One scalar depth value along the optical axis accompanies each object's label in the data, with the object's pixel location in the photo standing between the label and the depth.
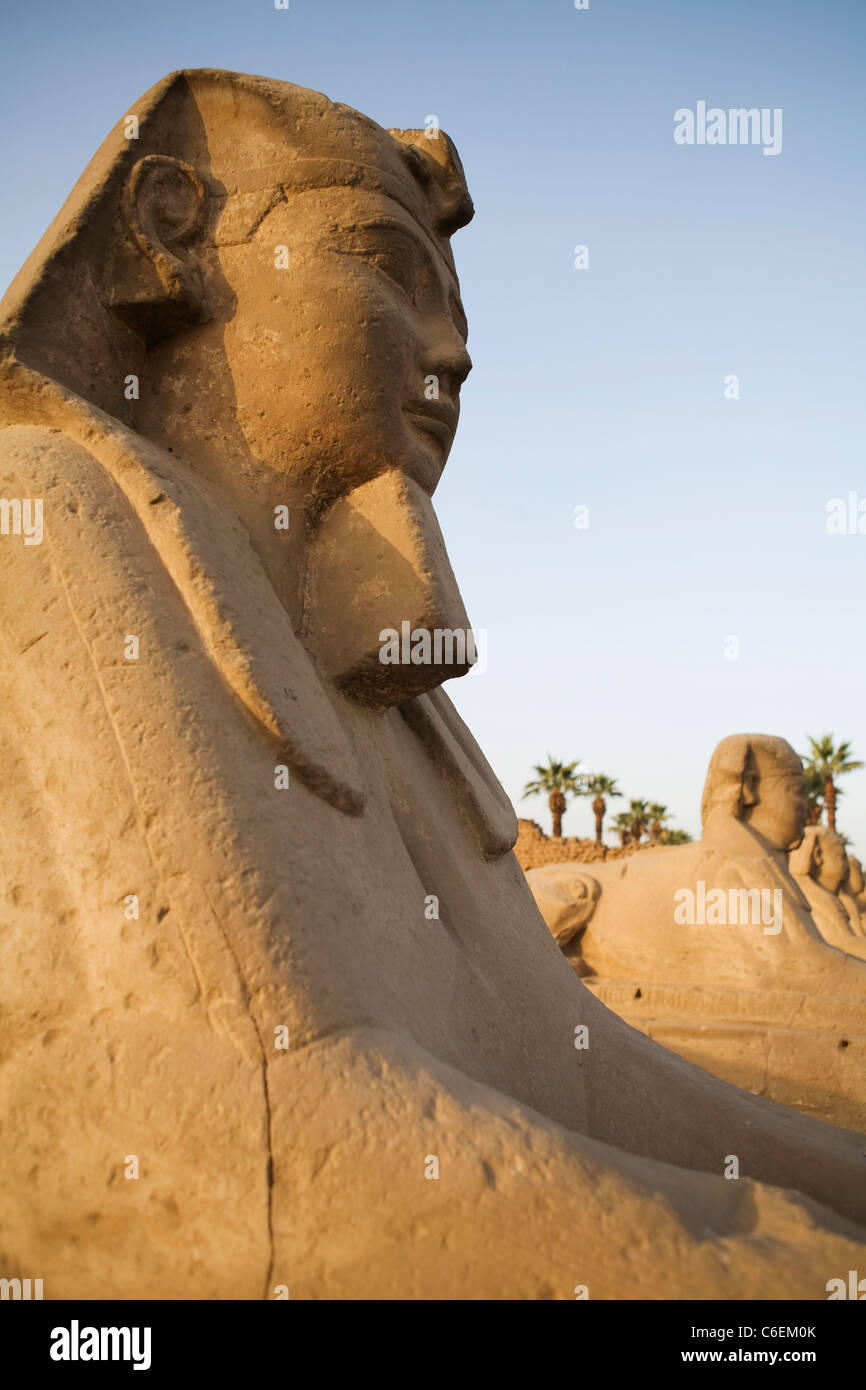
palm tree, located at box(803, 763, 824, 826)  30.82
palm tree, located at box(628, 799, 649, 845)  32.97
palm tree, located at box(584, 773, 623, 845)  32.38
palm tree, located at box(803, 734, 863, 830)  31.69
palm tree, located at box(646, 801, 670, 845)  32.62
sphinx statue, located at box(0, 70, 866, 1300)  1.49
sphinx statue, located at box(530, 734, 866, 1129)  5.16
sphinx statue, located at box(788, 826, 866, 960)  12.02
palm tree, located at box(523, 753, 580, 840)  31.86
